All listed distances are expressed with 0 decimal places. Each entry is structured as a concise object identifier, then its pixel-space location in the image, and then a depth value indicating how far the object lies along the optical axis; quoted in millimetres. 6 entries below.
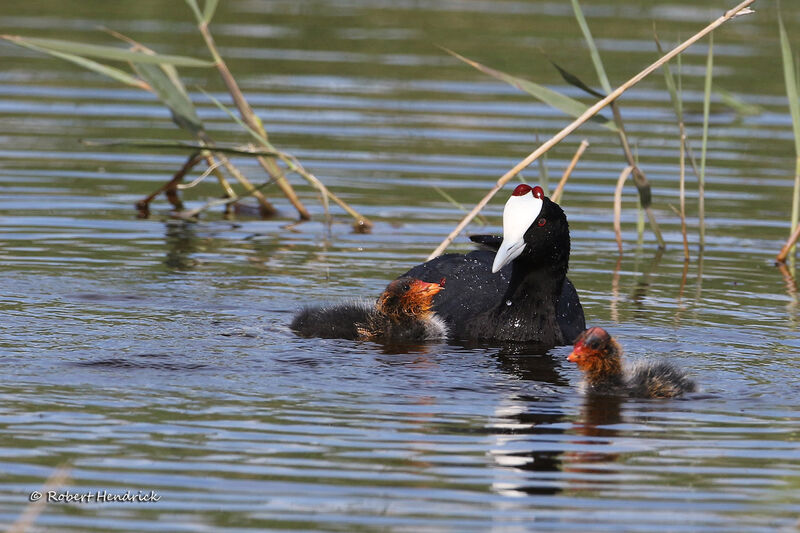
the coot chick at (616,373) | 13297
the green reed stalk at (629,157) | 17594
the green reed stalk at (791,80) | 18109
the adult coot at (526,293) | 15312
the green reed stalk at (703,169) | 18359
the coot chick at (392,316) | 15398
